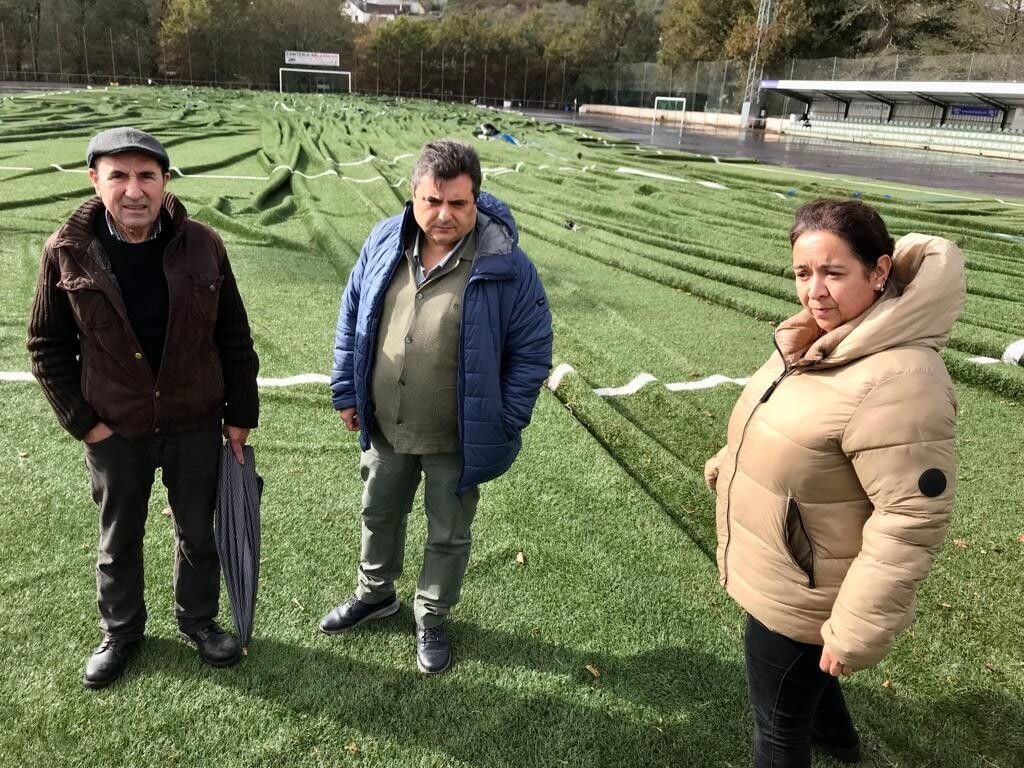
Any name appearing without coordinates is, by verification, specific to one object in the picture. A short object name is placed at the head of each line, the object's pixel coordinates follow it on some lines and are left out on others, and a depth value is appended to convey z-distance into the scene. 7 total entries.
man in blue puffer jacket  2.02
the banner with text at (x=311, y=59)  53.25
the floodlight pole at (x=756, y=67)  39.19
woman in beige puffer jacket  1.38
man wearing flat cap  1.86
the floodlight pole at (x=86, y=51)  47.28
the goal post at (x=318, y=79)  50.86
